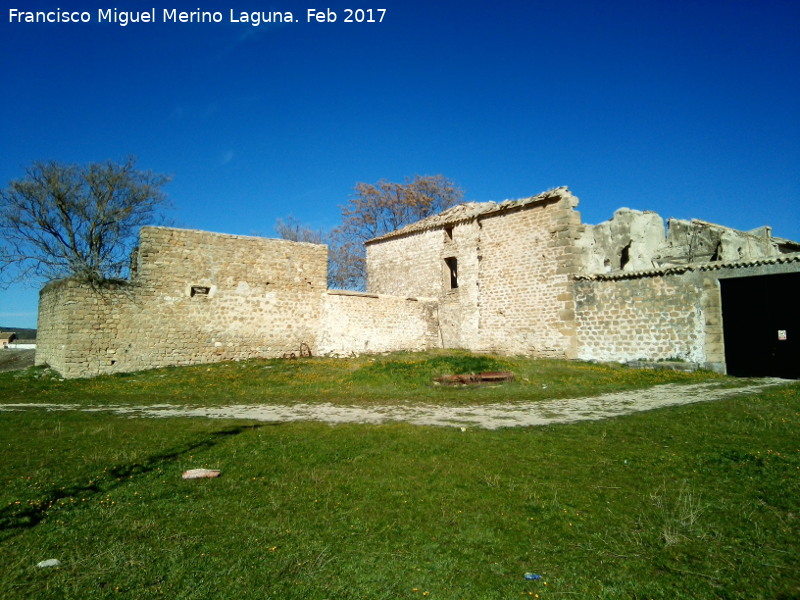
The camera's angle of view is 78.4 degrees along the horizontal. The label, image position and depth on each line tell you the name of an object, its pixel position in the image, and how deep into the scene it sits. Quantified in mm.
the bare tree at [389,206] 37938
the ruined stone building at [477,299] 15094
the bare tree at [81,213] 16047
